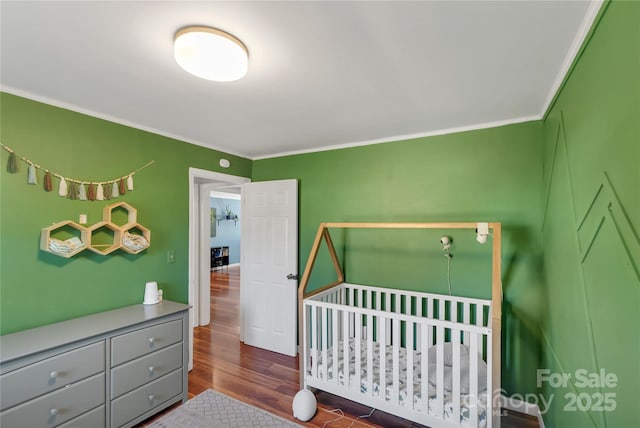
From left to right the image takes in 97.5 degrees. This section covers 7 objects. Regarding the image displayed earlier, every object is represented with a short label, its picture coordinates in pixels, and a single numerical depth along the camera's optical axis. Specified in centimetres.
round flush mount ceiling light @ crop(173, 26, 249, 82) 119
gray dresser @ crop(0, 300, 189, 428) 153
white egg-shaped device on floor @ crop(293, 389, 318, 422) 209
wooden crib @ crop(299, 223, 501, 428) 171
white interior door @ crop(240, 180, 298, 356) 321
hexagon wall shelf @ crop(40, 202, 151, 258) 192
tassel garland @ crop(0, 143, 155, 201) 181
